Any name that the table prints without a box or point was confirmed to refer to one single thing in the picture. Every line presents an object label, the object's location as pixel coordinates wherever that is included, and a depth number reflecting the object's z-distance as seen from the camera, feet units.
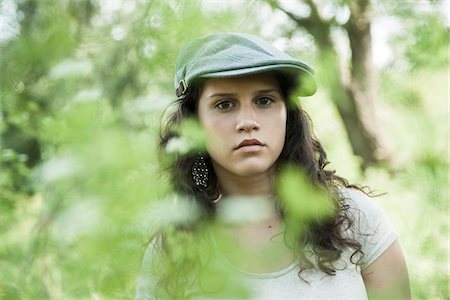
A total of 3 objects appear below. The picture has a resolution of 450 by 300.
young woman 5.47
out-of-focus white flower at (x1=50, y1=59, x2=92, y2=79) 2.40
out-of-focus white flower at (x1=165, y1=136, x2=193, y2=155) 3.49
